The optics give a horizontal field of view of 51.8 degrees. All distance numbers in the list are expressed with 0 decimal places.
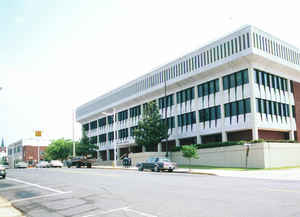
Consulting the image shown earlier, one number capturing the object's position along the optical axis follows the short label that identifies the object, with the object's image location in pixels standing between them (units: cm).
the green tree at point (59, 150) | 8038
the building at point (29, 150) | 12151
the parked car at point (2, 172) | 2458
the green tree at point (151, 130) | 4434
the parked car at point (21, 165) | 6229
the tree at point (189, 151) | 3212
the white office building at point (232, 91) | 3797
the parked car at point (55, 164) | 5788
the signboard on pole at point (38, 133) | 7225
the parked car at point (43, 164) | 6039
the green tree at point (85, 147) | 6306
